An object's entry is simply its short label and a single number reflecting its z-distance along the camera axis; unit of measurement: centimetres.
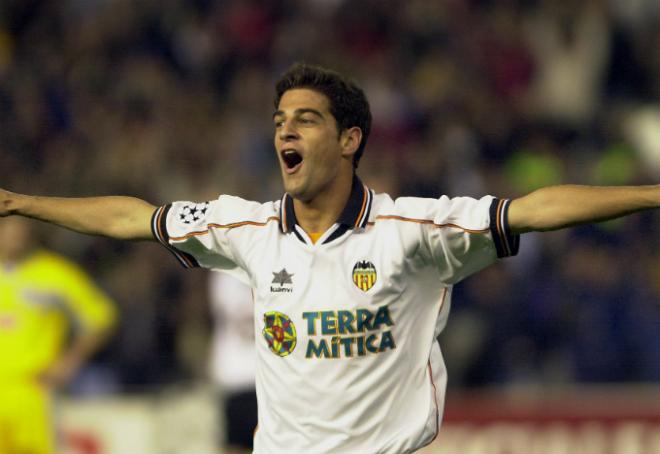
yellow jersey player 1945
